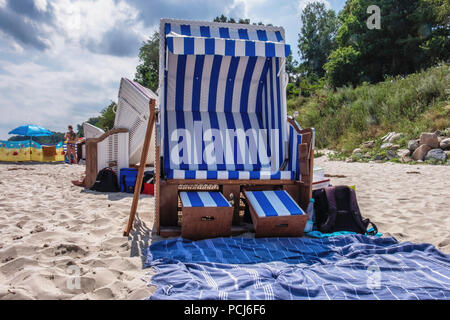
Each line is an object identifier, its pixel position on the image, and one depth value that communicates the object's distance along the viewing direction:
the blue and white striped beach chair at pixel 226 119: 3.40
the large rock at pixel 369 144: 11.71
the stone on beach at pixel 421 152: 9.14
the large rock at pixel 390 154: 9.92
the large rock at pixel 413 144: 9.62
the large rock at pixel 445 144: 9.12
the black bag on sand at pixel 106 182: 5.68
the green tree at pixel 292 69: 35.68
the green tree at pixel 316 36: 33.19
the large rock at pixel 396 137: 11.03
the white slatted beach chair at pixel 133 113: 5.73
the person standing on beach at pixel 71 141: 12.60
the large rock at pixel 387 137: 11.47
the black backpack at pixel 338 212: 3.37
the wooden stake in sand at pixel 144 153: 3.29
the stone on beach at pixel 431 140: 9.30
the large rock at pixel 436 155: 8.69
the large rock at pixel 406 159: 9.24
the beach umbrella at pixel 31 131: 15.39
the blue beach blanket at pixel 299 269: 1.93
